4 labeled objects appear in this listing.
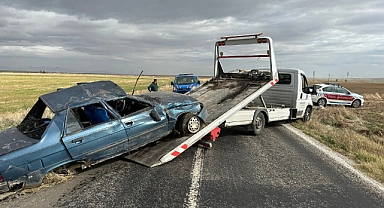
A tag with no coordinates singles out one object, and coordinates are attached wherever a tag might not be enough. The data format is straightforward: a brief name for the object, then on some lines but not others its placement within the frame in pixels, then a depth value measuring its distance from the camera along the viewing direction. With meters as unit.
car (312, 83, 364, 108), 18.61
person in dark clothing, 16.66
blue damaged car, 4.37
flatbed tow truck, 5.81
